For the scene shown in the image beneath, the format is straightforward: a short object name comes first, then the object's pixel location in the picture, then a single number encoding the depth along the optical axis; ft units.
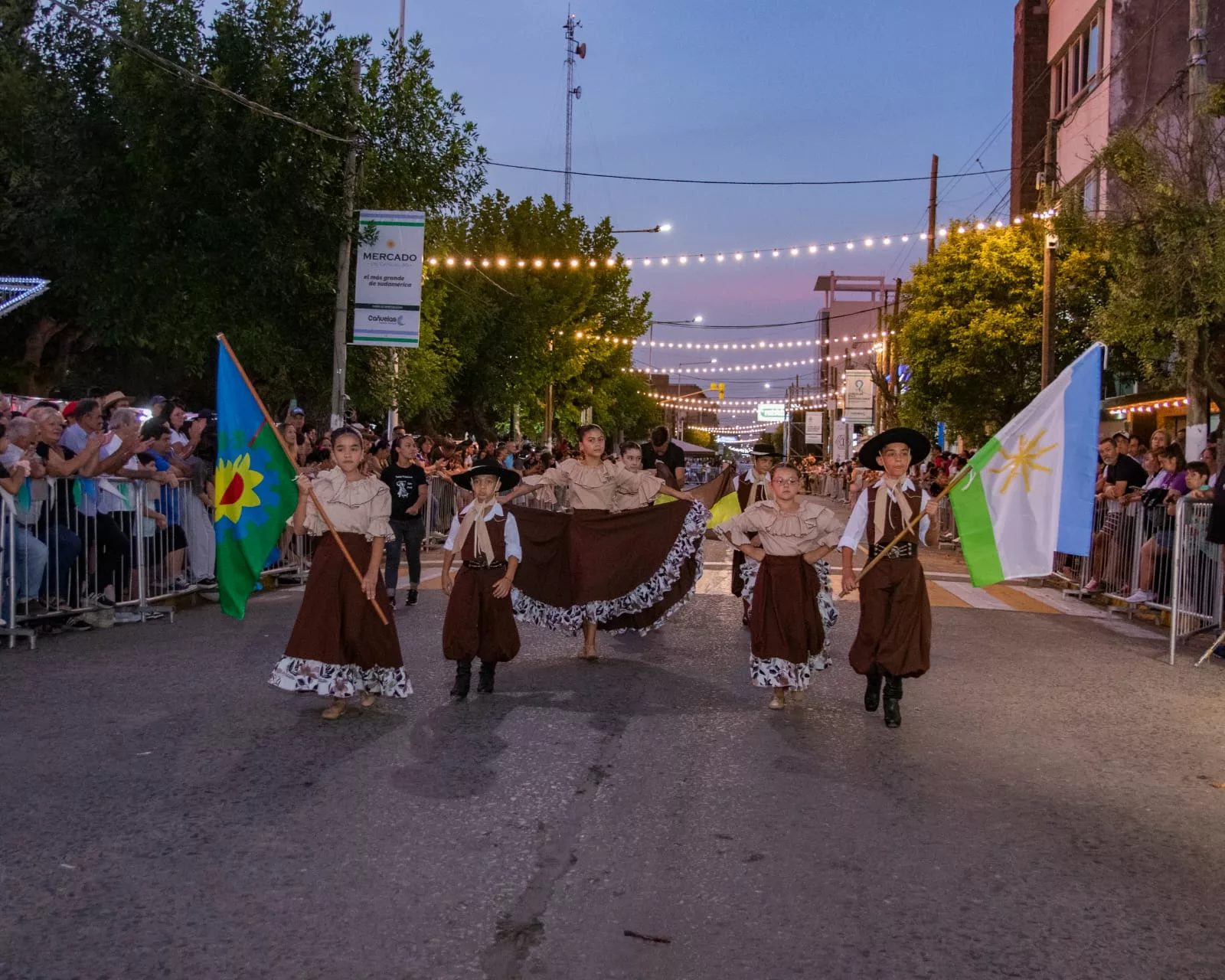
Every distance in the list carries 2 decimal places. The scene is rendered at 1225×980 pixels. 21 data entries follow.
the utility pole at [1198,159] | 54.54
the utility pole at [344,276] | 66.18
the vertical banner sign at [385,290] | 66.54
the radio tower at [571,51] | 197.77
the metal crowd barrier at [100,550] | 33.14
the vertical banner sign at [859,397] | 183.11
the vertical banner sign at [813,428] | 278.52
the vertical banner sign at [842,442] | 228.22
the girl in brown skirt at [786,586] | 25.77
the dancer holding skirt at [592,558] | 32.48
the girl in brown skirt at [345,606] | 23.95
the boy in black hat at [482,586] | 26.43
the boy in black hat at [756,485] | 40.75
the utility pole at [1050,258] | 76.28
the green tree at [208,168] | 62.34
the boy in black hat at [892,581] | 24.45
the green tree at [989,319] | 91.81
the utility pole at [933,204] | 128.67
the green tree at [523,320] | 121.29
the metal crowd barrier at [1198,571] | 38.06
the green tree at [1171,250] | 52.95
